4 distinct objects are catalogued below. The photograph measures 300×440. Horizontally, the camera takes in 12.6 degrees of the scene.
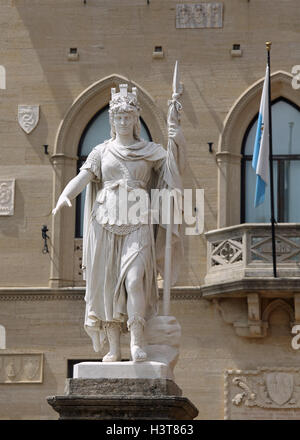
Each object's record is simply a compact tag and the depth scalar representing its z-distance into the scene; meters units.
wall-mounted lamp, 24.62
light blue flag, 23.17
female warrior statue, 14.33
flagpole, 22.80
